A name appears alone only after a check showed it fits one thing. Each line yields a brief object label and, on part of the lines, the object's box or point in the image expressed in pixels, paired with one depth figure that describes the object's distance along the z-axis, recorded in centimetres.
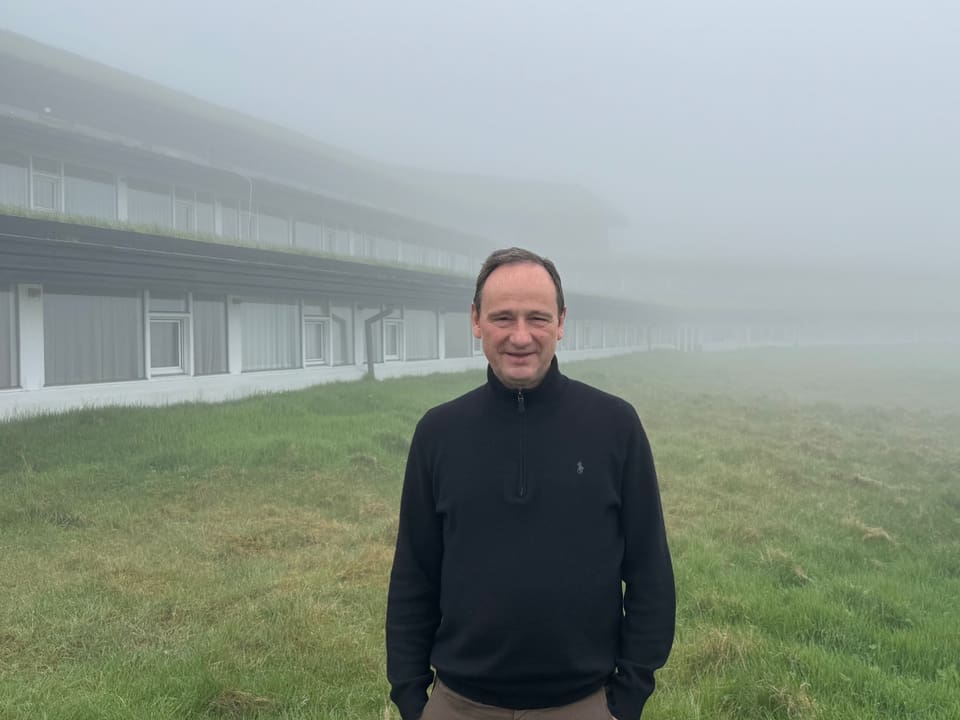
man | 209
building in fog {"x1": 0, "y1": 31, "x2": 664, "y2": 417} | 1359
